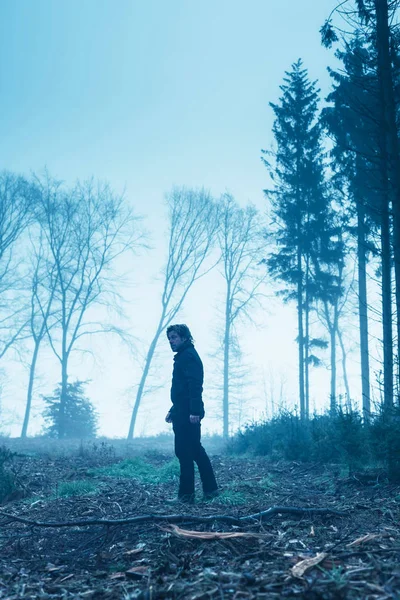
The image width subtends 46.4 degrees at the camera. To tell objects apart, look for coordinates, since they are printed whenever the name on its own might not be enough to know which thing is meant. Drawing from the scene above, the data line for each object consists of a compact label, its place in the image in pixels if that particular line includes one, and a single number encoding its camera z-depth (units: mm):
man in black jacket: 5875
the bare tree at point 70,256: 26297
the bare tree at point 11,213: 24562
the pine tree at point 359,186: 11805
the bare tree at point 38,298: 26484
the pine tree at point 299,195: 20375
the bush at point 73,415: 26688
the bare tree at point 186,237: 27281
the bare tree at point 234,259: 28641
